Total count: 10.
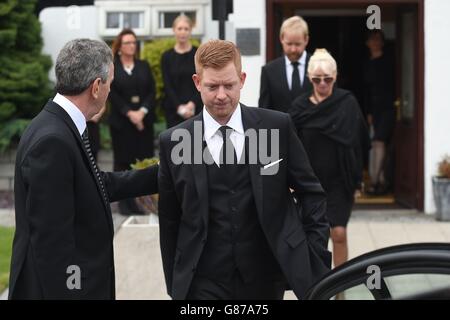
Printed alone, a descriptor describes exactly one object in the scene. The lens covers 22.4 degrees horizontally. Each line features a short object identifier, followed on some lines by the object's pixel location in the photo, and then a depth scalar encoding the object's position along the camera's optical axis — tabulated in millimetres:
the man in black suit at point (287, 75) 9164
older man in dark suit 4543
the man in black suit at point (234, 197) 5164
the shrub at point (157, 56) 14202
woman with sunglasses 8227
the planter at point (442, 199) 12406
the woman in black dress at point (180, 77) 12828
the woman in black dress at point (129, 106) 12805
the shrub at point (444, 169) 12648
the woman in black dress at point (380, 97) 14048
